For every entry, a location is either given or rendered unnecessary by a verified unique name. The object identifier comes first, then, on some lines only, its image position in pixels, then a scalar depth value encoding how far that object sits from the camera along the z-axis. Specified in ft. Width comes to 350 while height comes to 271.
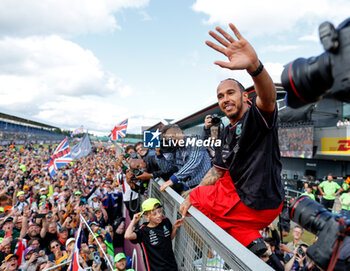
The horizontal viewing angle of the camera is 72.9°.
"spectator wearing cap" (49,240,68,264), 16.28
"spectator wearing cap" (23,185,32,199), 35.84
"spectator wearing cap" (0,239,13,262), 15.66
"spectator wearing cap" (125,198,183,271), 9.54
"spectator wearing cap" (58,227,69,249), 19.63
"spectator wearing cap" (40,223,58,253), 19.34
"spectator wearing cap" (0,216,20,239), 18.42
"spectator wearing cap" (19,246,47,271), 15.16
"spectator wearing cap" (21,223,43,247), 19.07
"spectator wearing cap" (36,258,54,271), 14.89
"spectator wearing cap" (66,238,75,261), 15.97
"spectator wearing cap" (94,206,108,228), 23.72
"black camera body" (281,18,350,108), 2.48
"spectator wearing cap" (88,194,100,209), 30.09
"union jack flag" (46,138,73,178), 37.73
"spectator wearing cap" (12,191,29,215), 26.99
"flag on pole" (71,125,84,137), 92.36
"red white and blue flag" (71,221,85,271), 11.35
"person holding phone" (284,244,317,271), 11.25
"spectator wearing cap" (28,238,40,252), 17.25
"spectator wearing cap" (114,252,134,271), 14.02
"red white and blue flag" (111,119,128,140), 57.98
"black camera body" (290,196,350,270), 2.90
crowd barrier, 4.16
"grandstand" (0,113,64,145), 134.64
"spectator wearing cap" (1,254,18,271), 14.37
